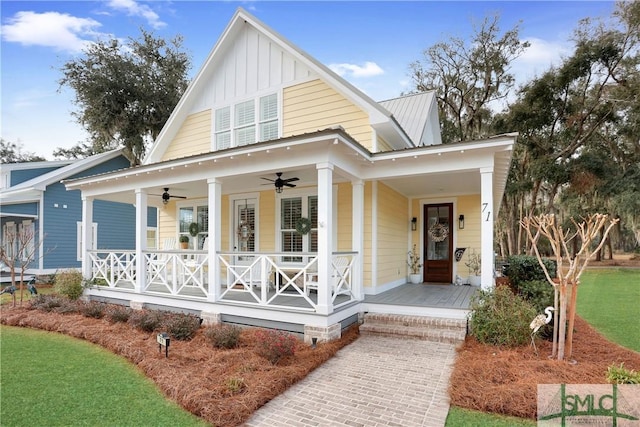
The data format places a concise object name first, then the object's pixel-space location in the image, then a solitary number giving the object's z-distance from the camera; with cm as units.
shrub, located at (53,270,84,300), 930
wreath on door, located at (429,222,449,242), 1034
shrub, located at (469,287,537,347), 538
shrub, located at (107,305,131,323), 738
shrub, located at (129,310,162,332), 672
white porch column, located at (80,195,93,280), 966
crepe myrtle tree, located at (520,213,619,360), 475
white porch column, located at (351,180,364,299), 718
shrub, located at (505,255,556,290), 886
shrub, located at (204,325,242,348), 566
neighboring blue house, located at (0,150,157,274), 1429
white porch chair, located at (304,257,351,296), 642
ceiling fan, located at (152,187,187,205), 949
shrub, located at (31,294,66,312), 852
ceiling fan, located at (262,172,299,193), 716
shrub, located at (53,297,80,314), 820
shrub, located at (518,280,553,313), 618
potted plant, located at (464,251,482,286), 989
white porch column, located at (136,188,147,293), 839
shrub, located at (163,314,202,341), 632
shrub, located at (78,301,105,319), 782
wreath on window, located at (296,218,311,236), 838
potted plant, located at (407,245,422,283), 1046
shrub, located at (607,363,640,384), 396
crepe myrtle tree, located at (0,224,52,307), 1418
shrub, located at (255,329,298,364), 499
